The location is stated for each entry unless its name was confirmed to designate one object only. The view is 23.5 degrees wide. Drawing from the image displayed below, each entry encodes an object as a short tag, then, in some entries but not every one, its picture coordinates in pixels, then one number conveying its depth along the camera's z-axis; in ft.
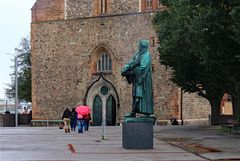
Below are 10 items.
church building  161.48
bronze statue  68.03
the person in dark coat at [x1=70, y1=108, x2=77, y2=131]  122.11
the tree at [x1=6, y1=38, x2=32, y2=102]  233.14
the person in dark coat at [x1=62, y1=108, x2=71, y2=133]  114.11
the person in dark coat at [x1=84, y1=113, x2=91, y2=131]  114.75
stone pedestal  67.00
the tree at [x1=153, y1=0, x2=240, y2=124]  68.39
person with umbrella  111.44
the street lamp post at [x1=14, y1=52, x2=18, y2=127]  173.78
